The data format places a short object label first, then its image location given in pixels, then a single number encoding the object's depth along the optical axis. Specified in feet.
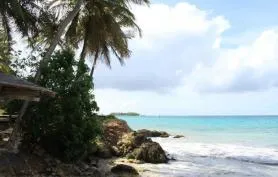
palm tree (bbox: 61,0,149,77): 73.00
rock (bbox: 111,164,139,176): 52.32
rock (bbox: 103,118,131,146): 78.48
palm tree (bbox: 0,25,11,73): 56.54
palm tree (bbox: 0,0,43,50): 55.84
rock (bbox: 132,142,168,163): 65.51
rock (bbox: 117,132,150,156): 69.87
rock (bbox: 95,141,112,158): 64.44
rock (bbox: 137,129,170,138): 143.13
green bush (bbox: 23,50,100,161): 50.55
